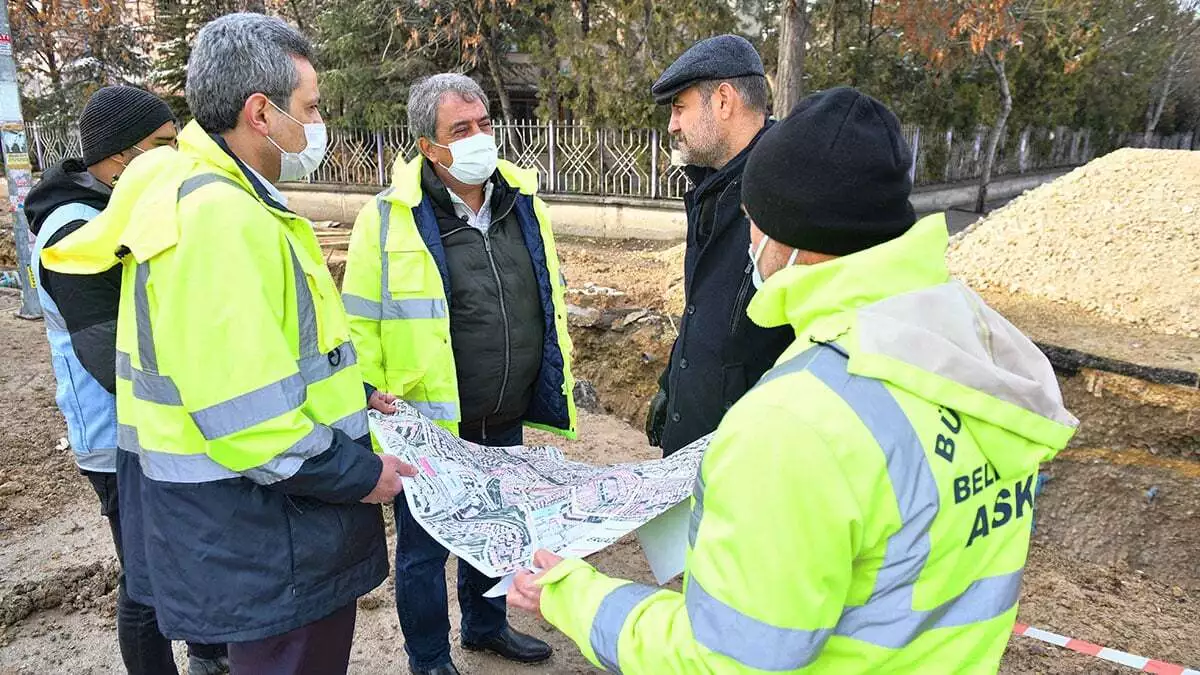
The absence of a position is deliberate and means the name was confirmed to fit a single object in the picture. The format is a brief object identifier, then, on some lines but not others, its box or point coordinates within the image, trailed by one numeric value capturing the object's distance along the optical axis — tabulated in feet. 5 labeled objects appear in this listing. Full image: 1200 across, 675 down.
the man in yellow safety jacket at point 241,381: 5.36
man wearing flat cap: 8.05
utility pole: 24.39
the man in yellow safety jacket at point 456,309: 8.98
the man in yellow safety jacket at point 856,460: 3.43
